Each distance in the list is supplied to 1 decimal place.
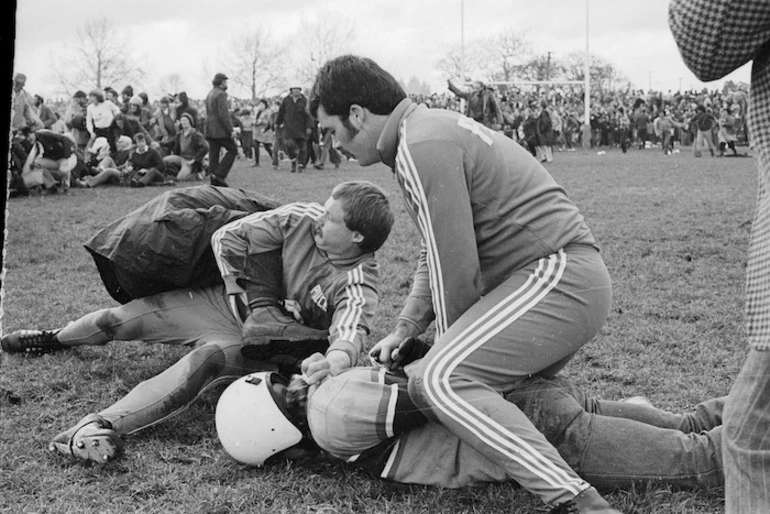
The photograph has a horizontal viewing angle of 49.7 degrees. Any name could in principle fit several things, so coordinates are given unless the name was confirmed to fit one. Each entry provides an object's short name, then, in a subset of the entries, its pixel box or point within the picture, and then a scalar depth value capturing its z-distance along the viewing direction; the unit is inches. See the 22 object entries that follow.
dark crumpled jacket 153.8
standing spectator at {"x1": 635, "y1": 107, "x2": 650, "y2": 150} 1226.0
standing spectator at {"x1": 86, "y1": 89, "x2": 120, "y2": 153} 641.0
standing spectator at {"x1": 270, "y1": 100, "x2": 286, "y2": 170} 754.8
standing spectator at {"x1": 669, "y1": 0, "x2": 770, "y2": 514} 65.1
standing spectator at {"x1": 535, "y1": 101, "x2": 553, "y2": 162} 840.3
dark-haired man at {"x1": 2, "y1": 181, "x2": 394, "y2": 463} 132.1
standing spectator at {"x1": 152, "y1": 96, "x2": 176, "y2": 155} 701.9
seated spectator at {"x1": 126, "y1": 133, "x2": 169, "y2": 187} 579.8
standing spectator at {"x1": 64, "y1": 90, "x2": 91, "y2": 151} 672.4
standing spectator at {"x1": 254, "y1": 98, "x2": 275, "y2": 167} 864.9
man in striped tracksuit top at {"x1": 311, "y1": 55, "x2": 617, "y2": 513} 103.4
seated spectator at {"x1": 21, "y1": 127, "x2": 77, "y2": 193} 489.4
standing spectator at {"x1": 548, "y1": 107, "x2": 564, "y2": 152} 1183.9
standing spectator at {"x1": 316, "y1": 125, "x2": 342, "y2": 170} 751.7
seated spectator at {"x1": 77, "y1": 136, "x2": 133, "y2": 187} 558.9
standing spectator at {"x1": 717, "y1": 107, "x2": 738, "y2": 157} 922.0
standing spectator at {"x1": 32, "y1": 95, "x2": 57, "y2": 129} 667.4
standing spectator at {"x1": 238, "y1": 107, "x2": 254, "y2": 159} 957.8
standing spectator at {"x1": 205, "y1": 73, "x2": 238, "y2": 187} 589.3
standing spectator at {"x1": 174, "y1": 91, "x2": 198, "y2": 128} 671.1
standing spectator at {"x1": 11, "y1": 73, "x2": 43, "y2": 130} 493.0
